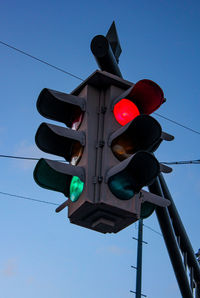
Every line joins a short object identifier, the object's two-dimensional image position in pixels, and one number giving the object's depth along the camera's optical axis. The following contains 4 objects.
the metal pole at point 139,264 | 13.34
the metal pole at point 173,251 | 3.89
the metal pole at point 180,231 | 4.12
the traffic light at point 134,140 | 3.22
